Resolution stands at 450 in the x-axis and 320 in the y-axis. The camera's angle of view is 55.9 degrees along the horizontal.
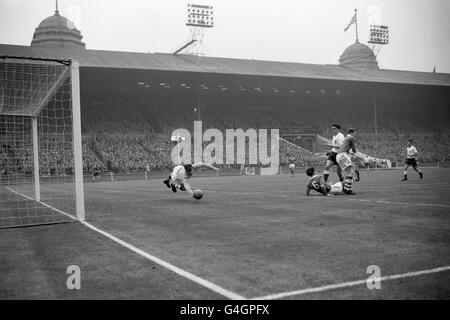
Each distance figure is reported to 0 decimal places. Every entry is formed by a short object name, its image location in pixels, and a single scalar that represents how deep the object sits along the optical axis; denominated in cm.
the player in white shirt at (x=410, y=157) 2145
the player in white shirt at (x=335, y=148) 1504
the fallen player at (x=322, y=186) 1341
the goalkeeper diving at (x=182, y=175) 1289
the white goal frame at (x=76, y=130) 962
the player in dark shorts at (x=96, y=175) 3860
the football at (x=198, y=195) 1273
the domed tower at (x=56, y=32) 8375
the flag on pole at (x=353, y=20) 7031
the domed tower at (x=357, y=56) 9738
